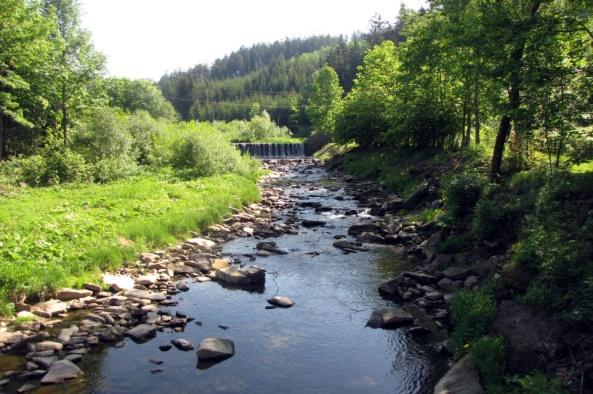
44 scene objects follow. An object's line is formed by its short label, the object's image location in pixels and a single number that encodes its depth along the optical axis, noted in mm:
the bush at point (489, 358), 9672
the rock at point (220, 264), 18406
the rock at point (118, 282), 15559
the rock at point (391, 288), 15609
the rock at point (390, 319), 13329
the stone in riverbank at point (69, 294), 14352
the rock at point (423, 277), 16220
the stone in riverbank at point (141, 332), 12508
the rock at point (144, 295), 15008
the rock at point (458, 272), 15844
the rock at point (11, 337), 11680
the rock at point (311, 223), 26159
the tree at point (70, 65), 39228
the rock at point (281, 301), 14945
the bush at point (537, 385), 8023
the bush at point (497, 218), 16094
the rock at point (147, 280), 16234
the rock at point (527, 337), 9469
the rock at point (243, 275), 16812
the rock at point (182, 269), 17677
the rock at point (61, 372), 10193
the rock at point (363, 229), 23906
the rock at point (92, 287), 15094
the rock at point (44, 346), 11491
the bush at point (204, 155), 37688
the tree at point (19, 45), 30570
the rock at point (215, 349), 11492
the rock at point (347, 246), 21016
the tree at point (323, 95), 87875
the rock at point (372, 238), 22281
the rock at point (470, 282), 14859
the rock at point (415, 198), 27281
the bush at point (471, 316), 11242
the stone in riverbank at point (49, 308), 13375
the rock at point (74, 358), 11141
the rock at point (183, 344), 11953
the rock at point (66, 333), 12084
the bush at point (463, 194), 19000
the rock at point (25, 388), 9766
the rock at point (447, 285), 15203
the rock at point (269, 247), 21044
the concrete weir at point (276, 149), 80688
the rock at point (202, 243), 21103
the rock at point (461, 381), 9465
